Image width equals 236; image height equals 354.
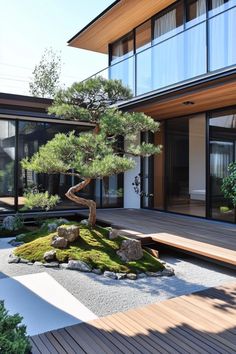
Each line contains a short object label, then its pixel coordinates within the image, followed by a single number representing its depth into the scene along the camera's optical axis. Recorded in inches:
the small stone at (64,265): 188.7
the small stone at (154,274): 182.1
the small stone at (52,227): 246.7
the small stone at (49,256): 195.9
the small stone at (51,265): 191.0
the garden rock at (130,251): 197.3
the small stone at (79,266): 185.0
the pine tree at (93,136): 201.9
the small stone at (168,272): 184.0
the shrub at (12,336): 84.7
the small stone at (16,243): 243.5
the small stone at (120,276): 176.1
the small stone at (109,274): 177.3
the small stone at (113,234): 219.5
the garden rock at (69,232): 209.0
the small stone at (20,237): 251.8
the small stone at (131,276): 176.4
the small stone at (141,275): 180.0
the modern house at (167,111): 255.9
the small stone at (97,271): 181.8
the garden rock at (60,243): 204.8
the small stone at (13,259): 199.5
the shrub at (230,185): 227.5
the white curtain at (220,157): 279.7
